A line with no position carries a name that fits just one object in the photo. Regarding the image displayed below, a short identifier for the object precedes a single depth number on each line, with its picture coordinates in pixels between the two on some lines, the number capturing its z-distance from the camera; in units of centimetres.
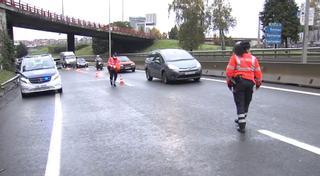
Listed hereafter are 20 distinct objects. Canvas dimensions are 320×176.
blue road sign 3719
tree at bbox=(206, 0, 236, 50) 8231
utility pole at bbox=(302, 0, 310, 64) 1922
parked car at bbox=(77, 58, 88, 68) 6233
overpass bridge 5428
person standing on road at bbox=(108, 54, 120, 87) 2303
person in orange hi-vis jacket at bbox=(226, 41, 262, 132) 895
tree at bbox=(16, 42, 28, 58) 11880
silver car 2103
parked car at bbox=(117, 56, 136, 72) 3878
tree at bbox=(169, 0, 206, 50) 8344
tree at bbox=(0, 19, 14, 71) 3928
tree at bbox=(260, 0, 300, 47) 7975
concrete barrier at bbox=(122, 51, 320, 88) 1692
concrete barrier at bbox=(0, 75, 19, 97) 2164
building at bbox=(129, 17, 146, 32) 16905
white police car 1961
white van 6392
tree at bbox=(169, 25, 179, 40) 14988
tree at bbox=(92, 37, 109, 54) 11884
